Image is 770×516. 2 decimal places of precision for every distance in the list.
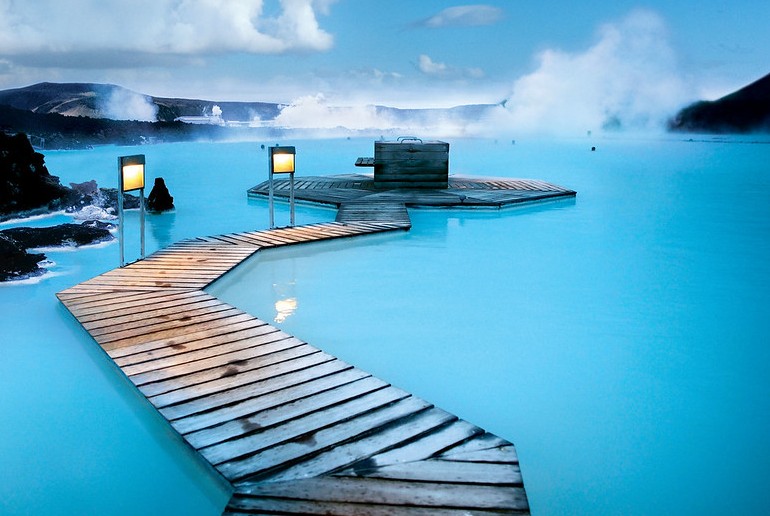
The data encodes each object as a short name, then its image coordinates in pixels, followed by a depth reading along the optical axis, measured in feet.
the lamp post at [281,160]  29.94
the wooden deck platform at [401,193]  40.60
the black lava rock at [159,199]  43.57
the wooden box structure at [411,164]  48.60
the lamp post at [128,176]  21.61
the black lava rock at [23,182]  41.19
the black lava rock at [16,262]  24.29
